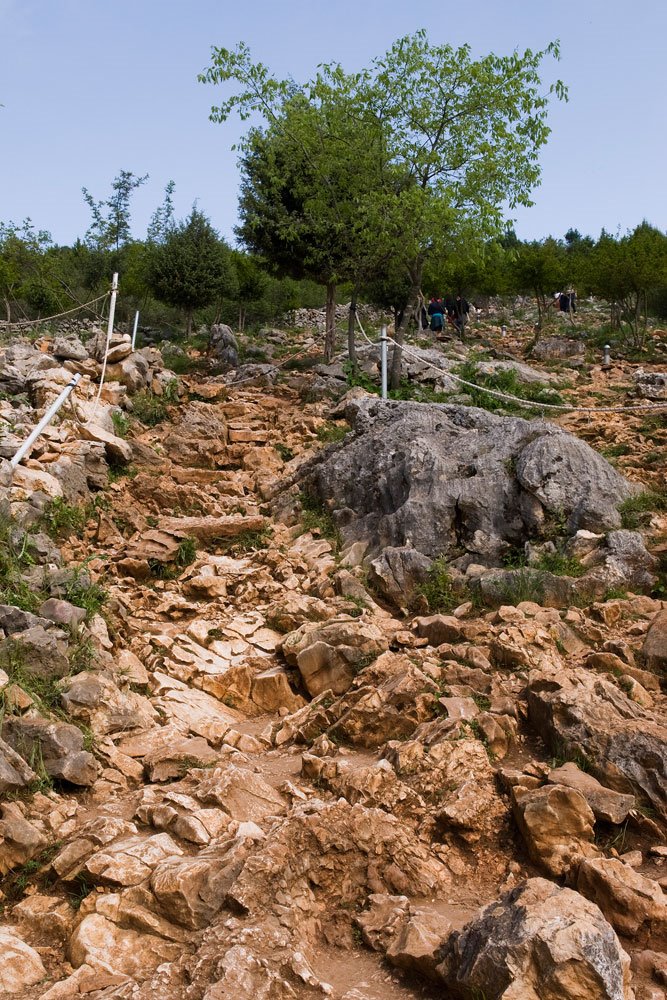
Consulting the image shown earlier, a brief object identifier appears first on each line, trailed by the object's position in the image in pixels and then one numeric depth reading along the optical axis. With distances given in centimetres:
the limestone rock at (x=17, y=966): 301
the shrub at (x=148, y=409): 1148
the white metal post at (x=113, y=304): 1167
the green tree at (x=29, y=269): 2734
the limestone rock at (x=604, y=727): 423
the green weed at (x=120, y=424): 1034
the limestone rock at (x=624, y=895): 332
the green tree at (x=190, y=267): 2217
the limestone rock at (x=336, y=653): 580
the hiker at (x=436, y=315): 2605
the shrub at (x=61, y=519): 737
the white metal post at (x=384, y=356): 1105
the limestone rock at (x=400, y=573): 702
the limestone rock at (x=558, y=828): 384
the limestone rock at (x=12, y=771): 394
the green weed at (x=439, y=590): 676
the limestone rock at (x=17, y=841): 365
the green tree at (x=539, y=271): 2448
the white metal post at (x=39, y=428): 758
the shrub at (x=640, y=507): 720
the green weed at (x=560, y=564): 668
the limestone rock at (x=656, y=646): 536
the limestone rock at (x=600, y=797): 399
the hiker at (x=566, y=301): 3009
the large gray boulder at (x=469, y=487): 741
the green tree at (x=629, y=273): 2145
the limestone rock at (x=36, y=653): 482
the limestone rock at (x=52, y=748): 426
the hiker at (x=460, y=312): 2542
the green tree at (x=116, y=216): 2480
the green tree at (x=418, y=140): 1262
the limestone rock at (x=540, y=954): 268
